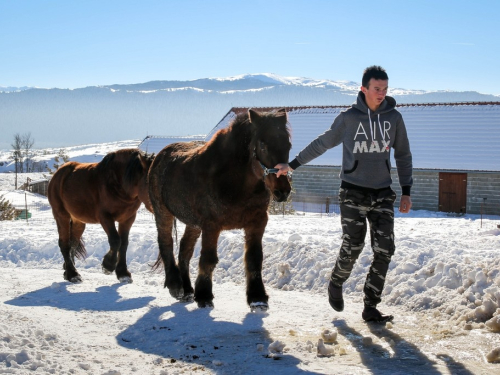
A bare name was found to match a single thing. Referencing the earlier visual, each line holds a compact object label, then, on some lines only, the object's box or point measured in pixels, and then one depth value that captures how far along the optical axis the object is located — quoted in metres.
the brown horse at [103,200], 9.63
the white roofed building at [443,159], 29.08
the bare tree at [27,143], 114.64
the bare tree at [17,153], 88.89
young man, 5.60
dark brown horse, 5.86
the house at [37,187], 53.99
